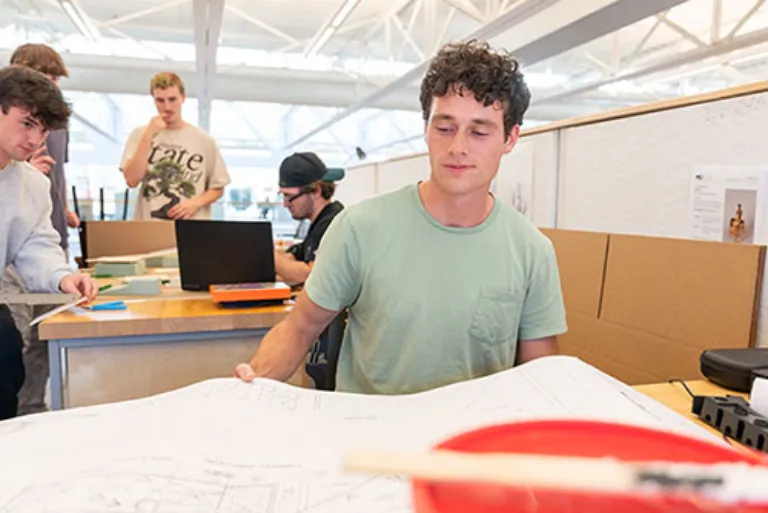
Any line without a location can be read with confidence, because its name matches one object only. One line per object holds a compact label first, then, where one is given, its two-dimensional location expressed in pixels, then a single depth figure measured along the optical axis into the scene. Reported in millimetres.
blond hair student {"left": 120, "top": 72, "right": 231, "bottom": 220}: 2693
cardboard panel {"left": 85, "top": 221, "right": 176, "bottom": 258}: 2615
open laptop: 1761
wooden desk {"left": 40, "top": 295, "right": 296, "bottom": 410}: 1407
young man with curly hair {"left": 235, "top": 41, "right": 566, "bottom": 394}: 1086
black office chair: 1321
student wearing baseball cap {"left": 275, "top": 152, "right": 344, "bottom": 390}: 2191
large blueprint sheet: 569
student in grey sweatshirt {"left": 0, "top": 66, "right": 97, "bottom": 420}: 1542
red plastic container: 314
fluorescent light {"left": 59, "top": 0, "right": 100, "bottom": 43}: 3881
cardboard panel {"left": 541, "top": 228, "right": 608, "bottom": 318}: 1611
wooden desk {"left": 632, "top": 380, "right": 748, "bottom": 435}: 878
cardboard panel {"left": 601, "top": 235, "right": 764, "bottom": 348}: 1184
